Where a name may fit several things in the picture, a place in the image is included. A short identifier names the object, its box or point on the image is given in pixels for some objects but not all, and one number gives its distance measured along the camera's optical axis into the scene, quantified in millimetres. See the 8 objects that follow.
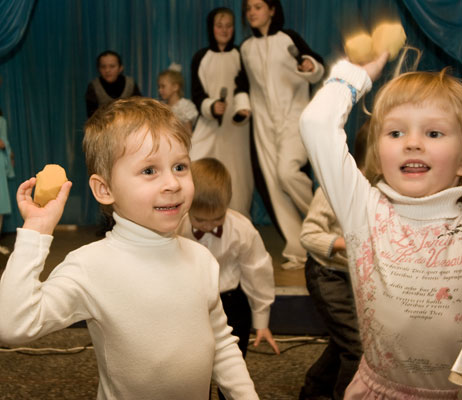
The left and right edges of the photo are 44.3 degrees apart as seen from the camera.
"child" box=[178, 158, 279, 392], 1862
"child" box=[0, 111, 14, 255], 3943
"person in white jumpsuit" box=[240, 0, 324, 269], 3676
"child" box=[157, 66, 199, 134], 4395
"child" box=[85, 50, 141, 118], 4402
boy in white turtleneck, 1043
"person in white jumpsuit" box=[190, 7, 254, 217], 4012
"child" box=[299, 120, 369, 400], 1787
